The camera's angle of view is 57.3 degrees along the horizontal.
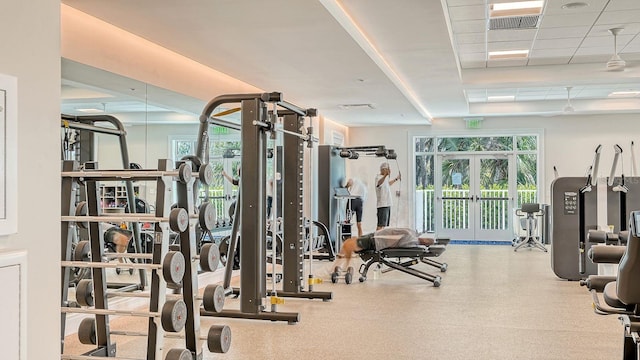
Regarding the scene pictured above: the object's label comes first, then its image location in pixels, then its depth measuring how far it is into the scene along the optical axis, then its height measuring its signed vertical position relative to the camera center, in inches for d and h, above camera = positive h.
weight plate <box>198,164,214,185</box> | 133.0 +2.6
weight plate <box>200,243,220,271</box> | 132.0 -16.3
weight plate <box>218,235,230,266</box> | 239.4 -24.9
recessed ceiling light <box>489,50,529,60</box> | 297.9 +68.0
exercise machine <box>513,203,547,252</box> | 416.2 -29.6
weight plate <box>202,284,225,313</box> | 131.9 -25.5
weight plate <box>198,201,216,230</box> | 131.6 -6.9
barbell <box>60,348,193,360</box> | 113.3 -32.9
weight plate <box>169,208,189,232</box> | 120.1 -7.0
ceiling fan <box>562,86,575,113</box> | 391.9 +51.7
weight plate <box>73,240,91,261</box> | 140.8 -15.7
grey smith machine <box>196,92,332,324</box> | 187.0 -3.7
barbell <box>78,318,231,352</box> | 125.5 -33.1
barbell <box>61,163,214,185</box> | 124.4 +2.5
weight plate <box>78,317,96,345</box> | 136.8 -34.1
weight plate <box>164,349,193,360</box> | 113.3 -32.9
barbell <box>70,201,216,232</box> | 120.5 -6.9
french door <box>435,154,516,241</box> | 492.4 -9.2
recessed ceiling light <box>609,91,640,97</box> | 411.5 +65.7
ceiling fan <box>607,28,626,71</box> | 250.4 +52.7
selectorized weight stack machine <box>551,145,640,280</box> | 271.1 -13.1
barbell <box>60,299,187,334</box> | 115.7 -26.4
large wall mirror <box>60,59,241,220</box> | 184.5 +24.6
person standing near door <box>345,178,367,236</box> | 398.3 -6.6
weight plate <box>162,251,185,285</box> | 116.3 -16.4
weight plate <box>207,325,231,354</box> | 125.5 -33.0
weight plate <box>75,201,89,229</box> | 139.1 -5.6
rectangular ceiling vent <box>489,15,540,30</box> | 233.8 +66.8
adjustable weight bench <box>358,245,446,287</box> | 266.9 -32.5
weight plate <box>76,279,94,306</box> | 134.6 -24.7
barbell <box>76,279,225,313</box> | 131.9 -25.0
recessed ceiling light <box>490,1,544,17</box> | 216.8 +67.2
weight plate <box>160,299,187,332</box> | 115.6 -25.9
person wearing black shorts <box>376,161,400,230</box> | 394.0 -10.6
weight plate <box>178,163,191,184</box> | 124.0 +2.9
